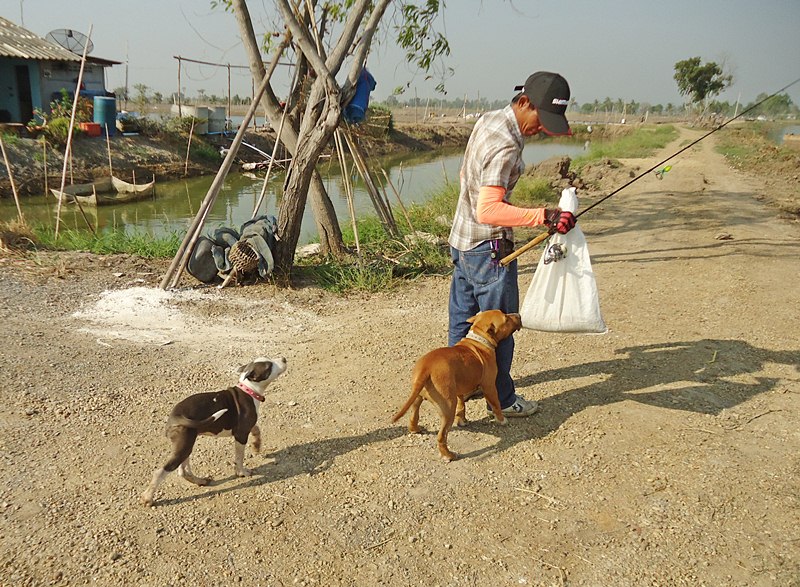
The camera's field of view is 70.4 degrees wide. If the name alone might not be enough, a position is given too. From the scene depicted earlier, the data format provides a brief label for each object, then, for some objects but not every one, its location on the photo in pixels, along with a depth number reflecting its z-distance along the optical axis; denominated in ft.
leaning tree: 19.27
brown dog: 9.32
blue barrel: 57.26
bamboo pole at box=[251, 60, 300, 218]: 21.38
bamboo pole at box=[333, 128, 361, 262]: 21.39
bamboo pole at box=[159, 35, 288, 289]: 18.85
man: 9.13
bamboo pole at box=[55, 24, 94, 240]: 24.34
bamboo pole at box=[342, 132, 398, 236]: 21.61
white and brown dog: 8.25
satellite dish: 65.62
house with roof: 56.54
